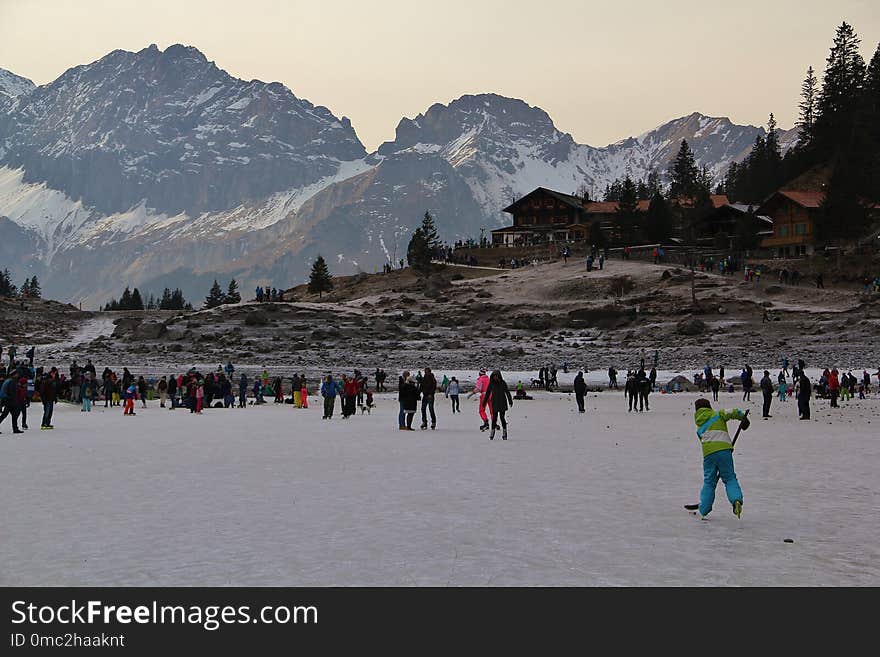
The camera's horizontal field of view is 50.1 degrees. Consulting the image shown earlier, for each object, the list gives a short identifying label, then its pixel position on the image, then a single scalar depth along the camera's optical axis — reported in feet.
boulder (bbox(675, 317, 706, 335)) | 210.38
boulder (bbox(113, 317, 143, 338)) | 273.75
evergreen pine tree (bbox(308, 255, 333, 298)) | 337.11
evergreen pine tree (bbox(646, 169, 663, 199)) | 609.87
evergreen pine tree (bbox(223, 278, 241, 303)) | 425.52
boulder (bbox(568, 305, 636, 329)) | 233.35
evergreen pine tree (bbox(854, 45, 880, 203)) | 287.28
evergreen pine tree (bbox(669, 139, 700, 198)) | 424.05
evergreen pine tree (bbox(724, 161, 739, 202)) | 486.79
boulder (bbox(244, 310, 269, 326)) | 248.93
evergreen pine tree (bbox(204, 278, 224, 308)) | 439.39
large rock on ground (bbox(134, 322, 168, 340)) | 250.37
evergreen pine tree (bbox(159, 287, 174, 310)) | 532.73
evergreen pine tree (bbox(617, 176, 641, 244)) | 332.60
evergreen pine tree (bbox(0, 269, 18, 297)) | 509.10
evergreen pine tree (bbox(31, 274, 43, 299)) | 530.10
